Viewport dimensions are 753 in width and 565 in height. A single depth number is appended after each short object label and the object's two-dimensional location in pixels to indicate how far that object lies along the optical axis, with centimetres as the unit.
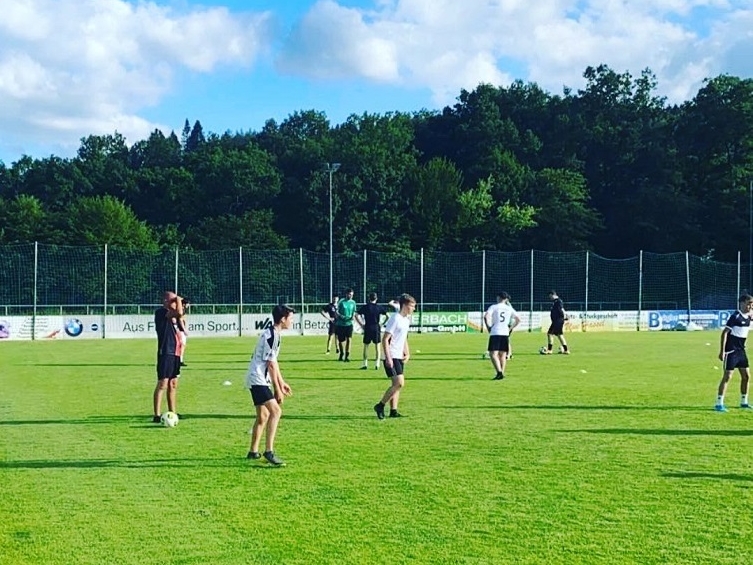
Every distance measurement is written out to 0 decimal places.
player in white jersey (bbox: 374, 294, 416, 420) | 1377
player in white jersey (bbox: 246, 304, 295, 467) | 1016
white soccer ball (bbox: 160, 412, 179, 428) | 1305
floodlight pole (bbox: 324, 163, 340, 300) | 4563
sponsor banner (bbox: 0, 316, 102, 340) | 3847
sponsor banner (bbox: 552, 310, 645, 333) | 4662
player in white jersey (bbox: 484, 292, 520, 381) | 2023
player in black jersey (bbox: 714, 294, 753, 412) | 1484
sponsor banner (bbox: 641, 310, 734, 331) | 4769
